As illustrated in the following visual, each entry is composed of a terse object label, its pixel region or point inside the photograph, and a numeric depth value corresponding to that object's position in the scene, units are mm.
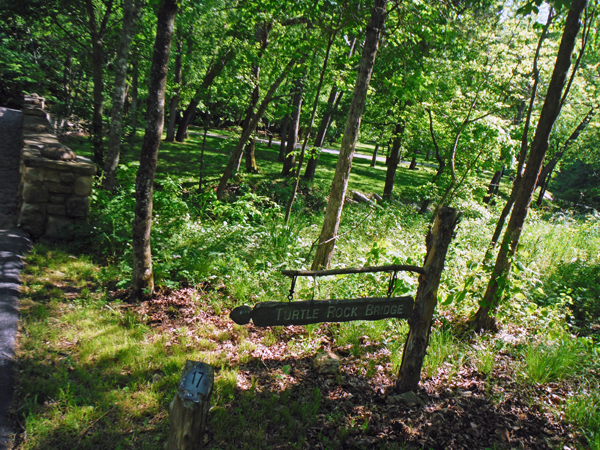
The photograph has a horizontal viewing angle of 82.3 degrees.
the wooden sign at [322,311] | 2752
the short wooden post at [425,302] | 3014
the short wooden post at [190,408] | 2162
